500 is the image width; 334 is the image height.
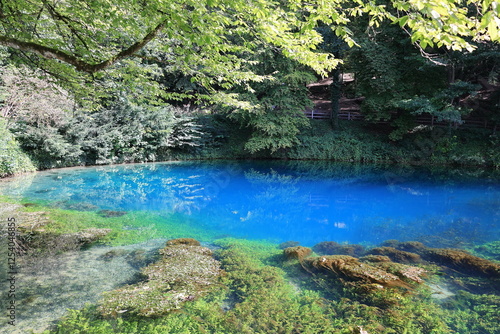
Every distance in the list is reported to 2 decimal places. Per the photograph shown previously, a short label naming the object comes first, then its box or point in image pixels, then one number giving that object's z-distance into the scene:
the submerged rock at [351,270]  4.57
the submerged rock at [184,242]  6.11
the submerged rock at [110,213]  8.28
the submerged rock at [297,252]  5.65
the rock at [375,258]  5.61
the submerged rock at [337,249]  6.19
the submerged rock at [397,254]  5.68
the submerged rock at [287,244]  6.58
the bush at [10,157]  11.99
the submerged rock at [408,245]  6.27
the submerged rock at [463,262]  5.11
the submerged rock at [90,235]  6.01
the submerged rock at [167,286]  3.69
